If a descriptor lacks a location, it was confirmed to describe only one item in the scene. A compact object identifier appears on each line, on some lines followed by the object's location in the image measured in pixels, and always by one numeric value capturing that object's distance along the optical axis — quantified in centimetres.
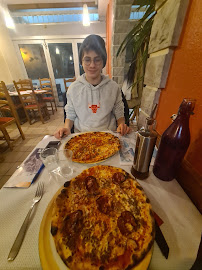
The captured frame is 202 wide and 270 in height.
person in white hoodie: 126
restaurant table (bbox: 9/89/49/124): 348
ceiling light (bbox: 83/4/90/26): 273
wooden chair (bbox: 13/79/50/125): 322
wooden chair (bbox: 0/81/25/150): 215
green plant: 99
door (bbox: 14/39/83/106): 427
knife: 37
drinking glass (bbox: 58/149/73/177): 67
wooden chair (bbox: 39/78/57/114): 406
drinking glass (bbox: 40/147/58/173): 67
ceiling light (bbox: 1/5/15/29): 302
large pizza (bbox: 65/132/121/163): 74
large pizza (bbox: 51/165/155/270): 36
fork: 37
